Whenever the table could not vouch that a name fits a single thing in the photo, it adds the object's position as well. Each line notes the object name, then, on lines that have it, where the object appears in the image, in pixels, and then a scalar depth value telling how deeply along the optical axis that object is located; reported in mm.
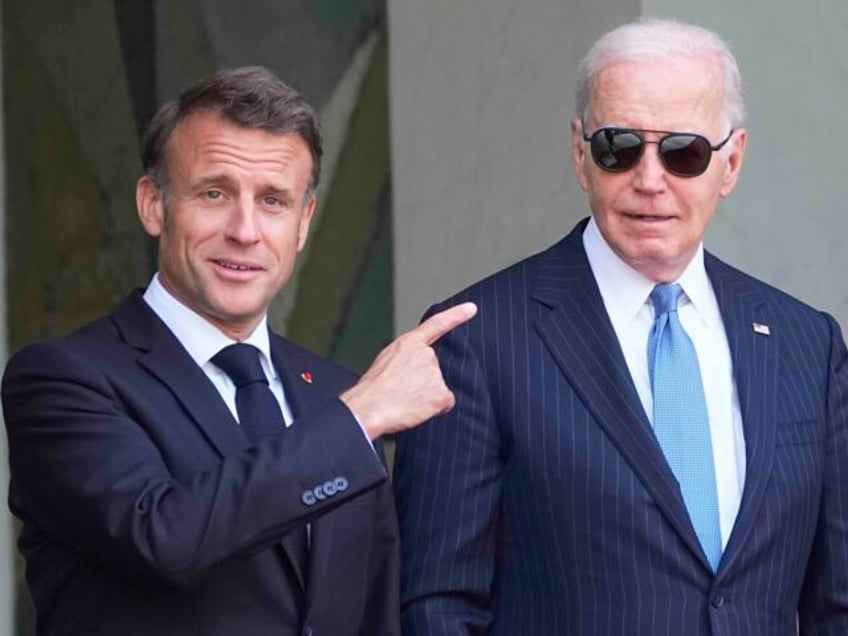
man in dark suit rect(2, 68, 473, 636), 6214
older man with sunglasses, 6810
